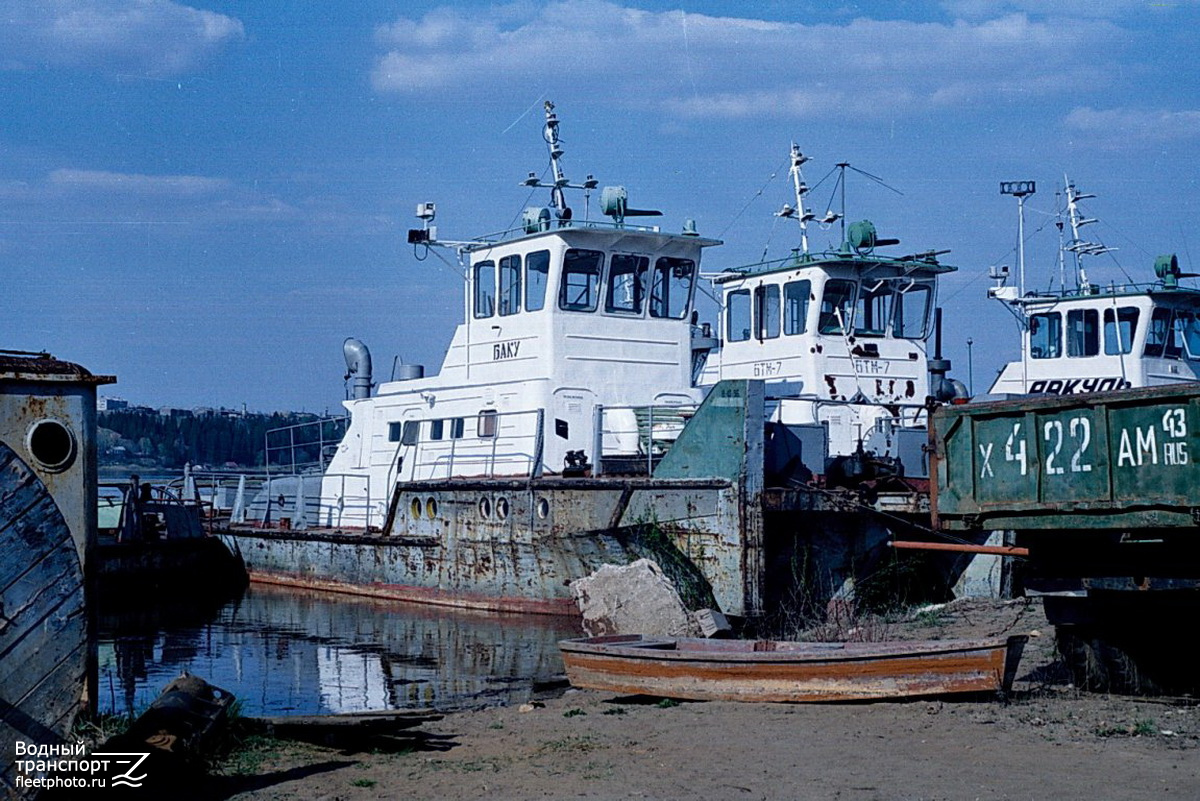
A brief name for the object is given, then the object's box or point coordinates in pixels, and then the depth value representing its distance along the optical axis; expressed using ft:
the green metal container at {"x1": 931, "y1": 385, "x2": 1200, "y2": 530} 27.84
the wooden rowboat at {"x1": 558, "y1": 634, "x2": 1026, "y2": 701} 30.73
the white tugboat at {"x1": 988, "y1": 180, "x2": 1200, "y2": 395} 76.69
